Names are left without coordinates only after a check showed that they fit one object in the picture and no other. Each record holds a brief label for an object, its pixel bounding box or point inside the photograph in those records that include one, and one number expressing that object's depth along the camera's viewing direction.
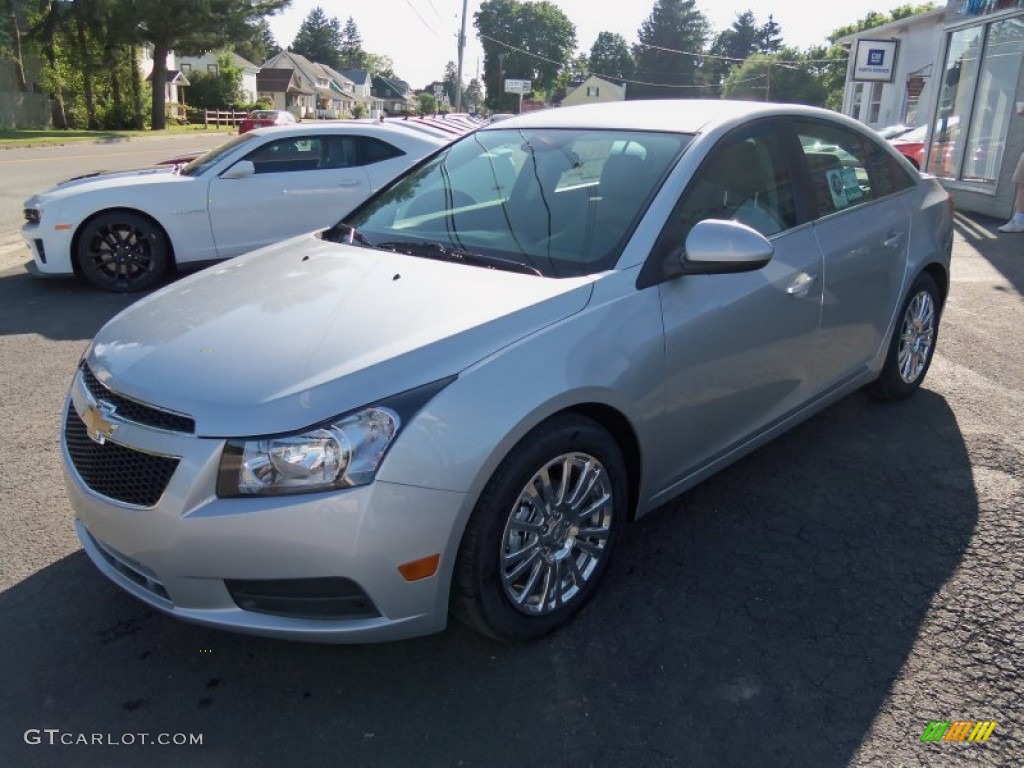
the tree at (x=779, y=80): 73.31
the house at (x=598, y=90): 103.56
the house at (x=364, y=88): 120.56
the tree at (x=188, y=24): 43.44
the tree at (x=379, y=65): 156.50
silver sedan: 2.28
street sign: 40.16
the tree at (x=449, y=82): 114.48
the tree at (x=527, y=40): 107.06
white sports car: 7.40
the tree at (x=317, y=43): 138.12
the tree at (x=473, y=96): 103.18
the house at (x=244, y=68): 75.24
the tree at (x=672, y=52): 107.25
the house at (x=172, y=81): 61.54
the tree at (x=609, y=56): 119.50
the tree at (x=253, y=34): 47.66
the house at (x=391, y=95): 136.50
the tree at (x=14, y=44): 40.83
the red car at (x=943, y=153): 14.55
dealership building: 12.36
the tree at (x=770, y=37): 118.94
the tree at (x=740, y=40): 117.69
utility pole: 37.27
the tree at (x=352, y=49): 154.12
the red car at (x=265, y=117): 25.49
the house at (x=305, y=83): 94.56
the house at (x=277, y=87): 87.88
